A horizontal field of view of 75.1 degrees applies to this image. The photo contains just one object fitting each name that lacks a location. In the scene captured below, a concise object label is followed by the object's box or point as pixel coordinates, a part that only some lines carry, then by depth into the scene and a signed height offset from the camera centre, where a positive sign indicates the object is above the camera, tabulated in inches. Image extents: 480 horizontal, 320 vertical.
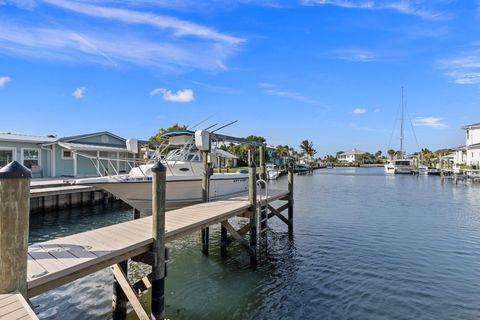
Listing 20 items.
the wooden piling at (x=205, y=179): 432.1 -19.8
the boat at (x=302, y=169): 2903.5 -49.8
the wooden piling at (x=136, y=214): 532.5 -84.4
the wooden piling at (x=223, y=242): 402.0 -100.5
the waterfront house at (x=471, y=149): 1743.8 +77.8
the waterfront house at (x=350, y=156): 5228.8 +128.9
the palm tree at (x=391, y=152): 4582.2 +157.4
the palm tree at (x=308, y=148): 4121.6 +206.9
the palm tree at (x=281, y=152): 3196.4 +123.9
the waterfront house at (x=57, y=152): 800.9 +40.7
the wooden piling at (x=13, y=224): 128.0 -23.8
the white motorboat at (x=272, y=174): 1825.8 -58.8
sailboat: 2436.1 -34.5
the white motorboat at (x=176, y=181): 427.8 -23.1
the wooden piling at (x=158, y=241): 212.2 -52.0
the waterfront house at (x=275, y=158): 2808.1 +54.5
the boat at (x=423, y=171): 2381.9 -66.1
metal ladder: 432.8 -72.9
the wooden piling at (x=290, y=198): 522.6 -60.0
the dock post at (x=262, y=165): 547.5 -1.6
